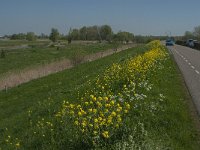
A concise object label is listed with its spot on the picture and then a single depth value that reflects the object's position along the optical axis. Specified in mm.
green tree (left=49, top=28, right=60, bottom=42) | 79433
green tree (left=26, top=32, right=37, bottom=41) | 99465
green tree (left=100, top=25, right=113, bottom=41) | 92953
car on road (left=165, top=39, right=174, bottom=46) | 46450
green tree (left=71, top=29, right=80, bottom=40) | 91441
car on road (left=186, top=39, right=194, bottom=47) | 40946
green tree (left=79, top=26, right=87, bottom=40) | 92834
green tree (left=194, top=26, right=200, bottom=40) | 91919
